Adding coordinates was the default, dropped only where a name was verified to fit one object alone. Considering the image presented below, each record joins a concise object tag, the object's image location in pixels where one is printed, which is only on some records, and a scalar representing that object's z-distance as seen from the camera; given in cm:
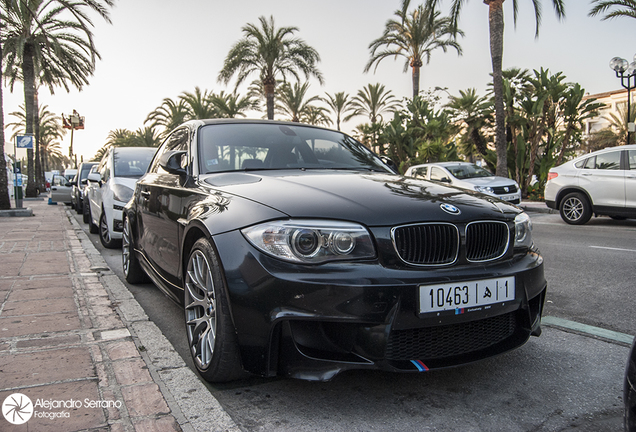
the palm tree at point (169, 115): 3694
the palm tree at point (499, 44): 1773
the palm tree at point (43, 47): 1988
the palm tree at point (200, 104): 3303
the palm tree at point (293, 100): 3553
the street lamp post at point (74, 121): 3562
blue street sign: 1602
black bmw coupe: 213
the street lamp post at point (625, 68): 1622
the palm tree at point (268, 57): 2544
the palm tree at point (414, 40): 2864
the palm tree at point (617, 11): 1986
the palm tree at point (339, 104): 4025
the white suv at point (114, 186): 729
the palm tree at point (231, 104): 3164
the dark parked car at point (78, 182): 1470
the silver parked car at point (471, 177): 1366
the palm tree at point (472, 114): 2252
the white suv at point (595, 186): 1000
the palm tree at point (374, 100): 3794
